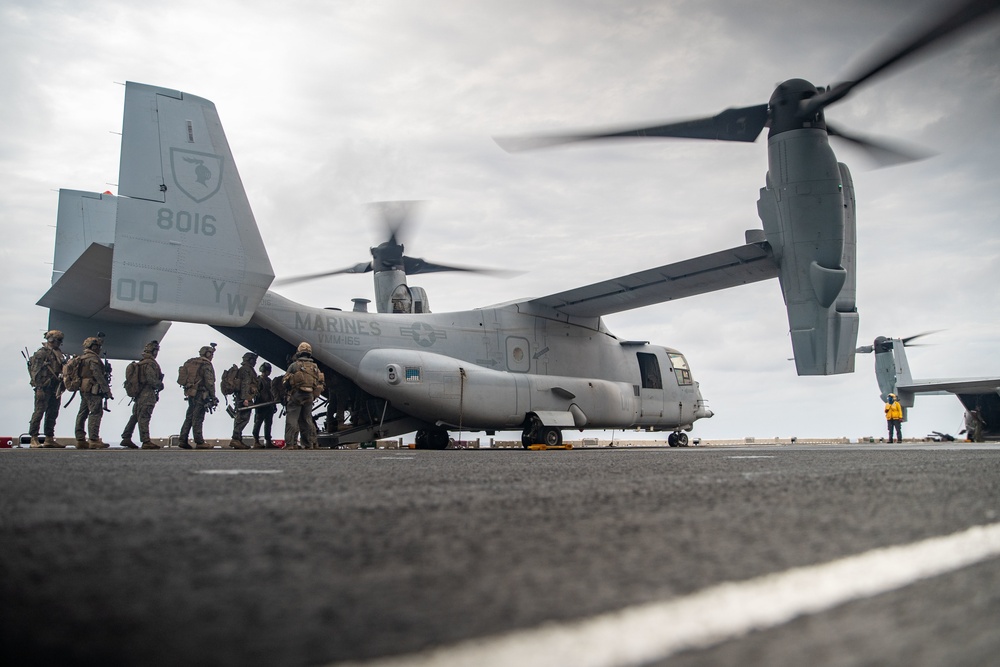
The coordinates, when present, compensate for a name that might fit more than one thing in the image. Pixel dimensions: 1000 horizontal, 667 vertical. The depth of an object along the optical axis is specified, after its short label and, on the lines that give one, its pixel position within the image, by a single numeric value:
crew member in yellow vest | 22.17
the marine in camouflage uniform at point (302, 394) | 11.13
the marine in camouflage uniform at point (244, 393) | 12.82
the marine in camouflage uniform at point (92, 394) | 11.15
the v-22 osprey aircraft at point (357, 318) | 9.41
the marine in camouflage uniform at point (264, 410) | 13.20
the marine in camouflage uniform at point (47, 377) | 11.55
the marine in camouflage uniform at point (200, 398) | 12.34
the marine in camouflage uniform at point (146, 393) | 11.93
